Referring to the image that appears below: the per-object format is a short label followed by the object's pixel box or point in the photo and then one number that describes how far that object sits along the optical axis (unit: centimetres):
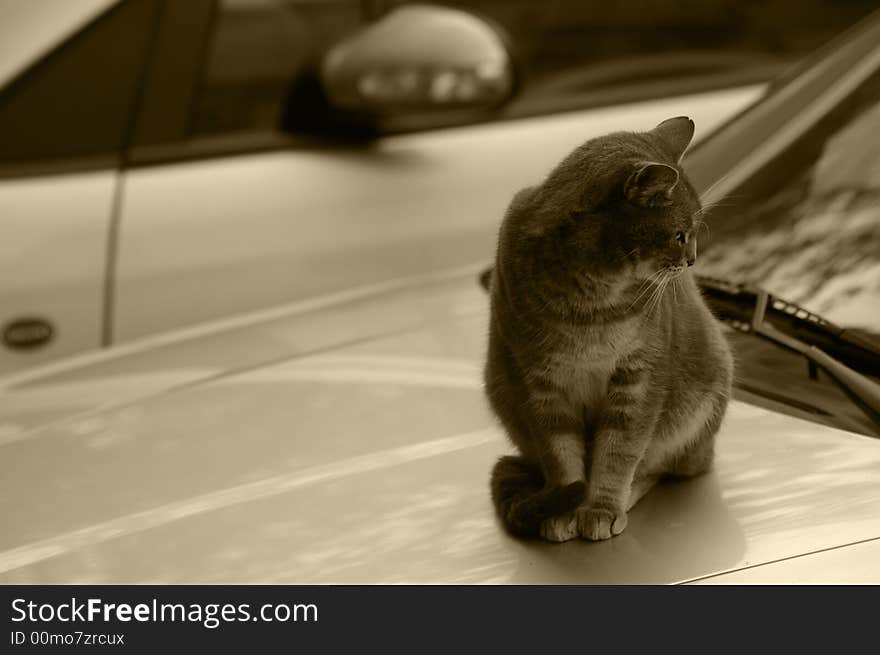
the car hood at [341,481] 258
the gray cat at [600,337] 260
